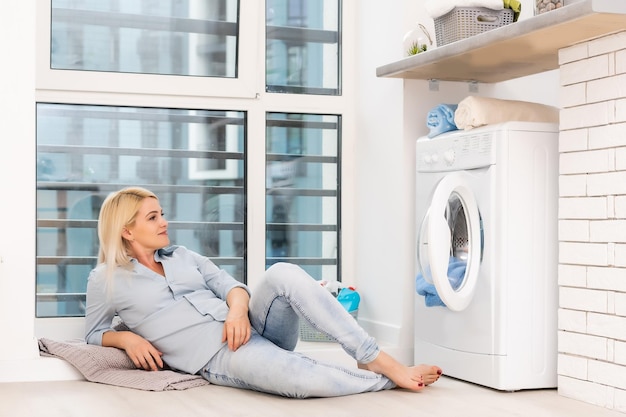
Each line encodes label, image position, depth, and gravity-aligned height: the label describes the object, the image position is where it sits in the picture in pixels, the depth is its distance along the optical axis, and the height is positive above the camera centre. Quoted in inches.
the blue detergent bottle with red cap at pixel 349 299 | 156.8 -15.2
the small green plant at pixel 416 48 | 145.3 +24.3
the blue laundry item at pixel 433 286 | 127.6 -10.4
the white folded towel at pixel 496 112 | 127.0 +12.9
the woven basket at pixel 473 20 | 130.6 +25.8
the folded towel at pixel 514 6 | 132.0 +27.9
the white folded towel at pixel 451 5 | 129.6 +27.9
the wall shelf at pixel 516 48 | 104.4 +20.5
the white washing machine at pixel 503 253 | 122.1 -6.0
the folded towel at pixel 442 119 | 135.9 +12.7
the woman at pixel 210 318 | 116.5 -14.4
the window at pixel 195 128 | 150.1 +12.8
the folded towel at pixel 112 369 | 121.0 -21.6
